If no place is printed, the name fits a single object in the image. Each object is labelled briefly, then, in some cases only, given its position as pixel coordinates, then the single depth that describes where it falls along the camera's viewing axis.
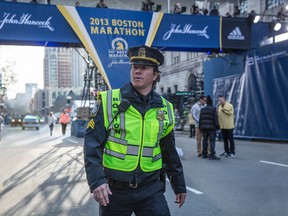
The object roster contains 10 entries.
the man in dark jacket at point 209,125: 12.09
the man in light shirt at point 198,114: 13.02
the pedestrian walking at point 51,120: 27.42
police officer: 2.81
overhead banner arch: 14.84
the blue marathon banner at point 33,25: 14.71
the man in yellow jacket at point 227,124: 12.47
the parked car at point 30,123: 42.69
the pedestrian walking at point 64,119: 26.28
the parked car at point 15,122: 62.84
